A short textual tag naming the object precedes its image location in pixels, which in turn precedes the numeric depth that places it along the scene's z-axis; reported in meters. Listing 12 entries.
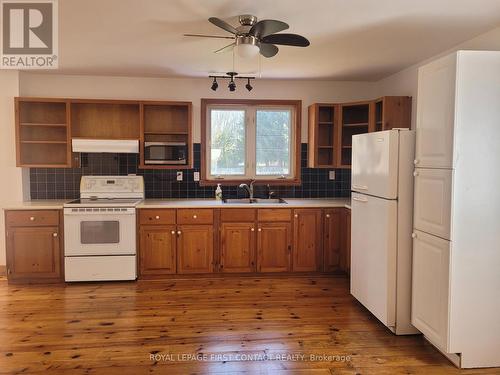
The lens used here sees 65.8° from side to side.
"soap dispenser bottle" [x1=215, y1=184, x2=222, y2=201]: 4.89
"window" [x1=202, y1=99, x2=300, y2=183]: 5.01
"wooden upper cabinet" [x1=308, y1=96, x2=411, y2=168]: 4.49
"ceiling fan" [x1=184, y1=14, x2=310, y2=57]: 2.53
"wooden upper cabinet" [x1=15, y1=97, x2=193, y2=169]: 4.57
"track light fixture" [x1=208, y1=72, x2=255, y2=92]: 4.02
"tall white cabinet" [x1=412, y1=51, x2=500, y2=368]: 2.46
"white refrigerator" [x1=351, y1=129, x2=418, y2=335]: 2.98
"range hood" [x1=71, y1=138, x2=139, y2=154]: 4.47
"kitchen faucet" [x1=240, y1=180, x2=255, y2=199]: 4.88
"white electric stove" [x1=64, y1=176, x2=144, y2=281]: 4.21
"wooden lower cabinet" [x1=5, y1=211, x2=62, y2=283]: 4.19
